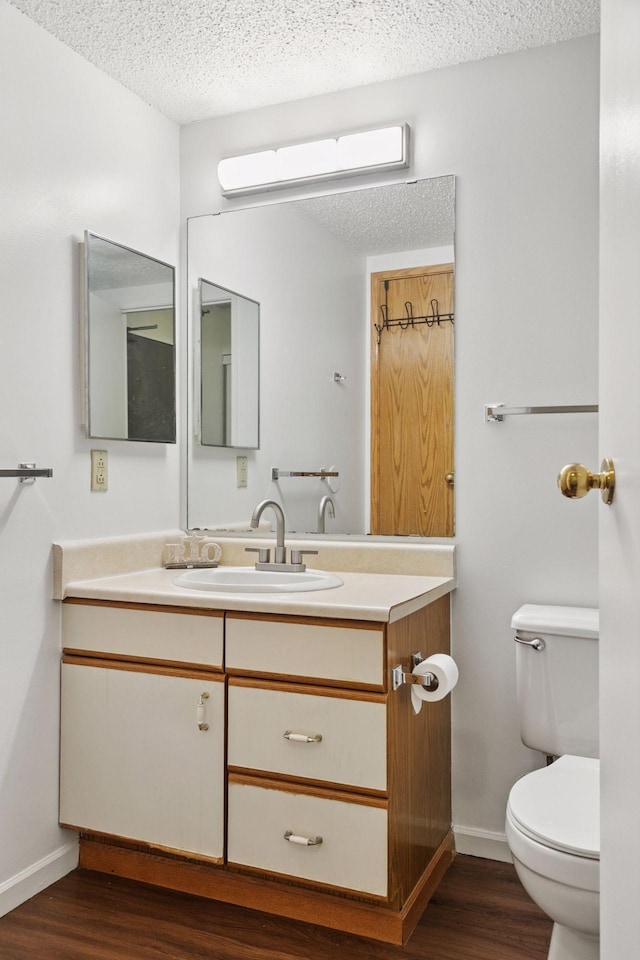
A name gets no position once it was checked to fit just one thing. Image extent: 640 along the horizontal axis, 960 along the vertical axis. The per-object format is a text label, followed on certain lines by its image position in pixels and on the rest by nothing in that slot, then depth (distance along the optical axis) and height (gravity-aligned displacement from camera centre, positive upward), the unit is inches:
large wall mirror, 93.7 +13.7
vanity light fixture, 94.9 +39.4
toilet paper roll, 74.5 -20.3
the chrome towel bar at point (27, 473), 77.0 -0.7
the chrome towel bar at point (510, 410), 85.8 +6.4
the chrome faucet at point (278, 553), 92.4 -10.6
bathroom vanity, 72.2 -28.5
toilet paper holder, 73.6 -20.7
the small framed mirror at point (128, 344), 90.7 +15.4
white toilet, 58.5 -28.5
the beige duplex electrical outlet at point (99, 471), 92.4 -0.6
